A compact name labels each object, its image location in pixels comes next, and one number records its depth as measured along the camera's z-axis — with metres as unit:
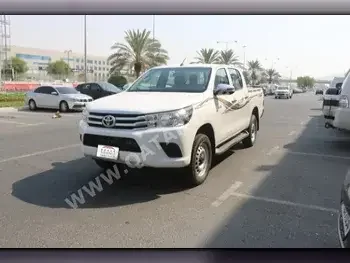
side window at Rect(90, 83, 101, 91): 17.36
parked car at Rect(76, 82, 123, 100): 16.91
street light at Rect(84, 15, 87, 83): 19.44
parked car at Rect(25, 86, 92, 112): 15.06
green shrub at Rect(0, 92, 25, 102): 20.00
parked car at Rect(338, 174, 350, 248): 2.52
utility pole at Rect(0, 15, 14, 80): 26.66
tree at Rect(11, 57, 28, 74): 41.84
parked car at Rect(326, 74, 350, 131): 6.21
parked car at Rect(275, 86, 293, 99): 30.96
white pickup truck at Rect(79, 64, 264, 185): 4.06
